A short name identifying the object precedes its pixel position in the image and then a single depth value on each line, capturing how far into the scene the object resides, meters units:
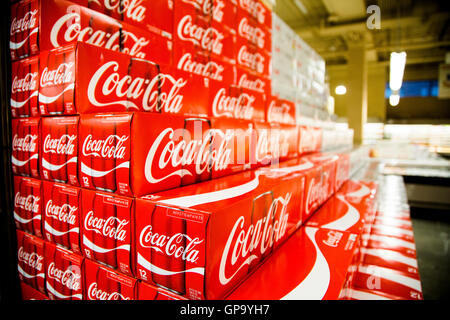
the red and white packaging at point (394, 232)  2.10
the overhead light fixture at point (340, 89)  9.52
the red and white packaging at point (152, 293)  0.87
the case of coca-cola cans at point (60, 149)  1.12
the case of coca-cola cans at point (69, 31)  1.15
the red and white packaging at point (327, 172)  2.02
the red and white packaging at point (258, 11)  2.16
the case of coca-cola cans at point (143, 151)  0.95
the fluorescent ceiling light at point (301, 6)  5.82
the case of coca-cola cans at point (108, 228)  0.97
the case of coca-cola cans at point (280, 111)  2.18
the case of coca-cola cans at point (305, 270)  0.92
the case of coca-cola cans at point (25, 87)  1.31
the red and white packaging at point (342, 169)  2.51
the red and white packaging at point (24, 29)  1.26
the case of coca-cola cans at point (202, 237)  0.81
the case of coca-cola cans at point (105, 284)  1.00
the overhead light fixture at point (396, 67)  3.78
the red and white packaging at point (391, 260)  1.66
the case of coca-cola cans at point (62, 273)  1.18
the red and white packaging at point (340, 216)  1.57
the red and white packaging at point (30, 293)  1.45
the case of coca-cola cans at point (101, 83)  1.05
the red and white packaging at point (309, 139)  2.46
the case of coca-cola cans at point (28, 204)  1.34
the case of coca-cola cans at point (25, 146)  1.33
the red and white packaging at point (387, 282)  1.42
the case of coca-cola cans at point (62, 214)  1.15
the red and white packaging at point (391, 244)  1.90
